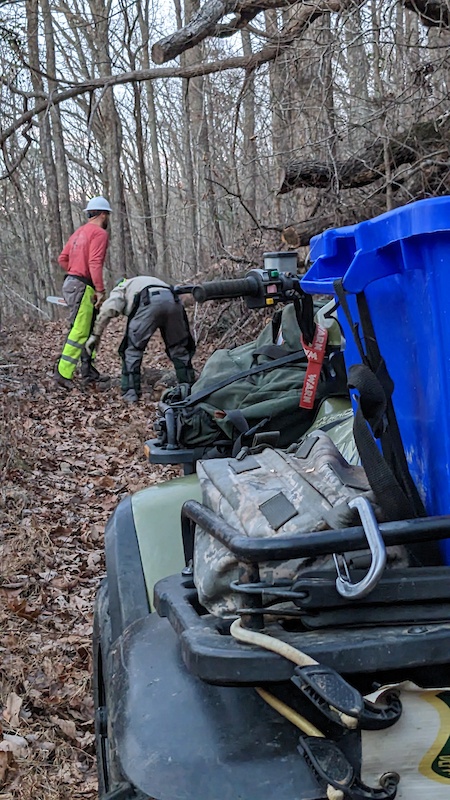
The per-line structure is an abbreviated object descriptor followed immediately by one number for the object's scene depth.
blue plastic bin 1.43
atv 1.21
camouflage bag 1.41
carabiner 1.22
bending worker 8.95
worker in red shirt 10.00
